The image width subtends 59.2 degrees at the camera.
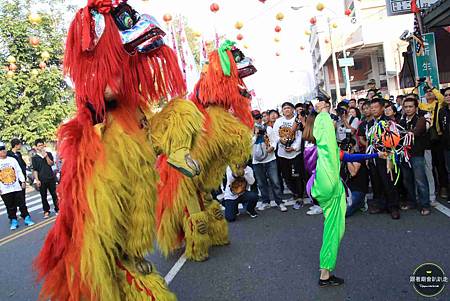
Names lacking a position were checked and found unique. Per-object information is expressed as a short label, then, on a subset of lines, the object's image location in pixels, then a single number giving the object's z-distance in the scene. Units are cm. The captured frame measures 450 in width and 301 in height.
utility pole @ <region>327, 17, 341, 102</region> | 2525
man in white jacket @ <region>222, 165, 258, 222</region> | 573
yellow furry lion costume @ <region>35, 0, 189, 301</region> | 222
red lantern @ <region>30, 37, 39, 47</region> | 1006
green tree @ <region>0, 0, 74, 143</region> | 1631
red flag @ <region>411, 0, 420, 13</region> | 783
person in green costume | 322
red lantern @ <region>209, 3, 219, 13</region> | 956
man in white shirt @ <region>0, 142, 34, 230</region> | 765
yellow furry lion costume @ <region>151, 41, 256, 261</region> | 423
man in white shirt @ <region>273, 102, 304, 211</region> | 653
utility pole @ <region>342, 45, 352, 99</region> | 2497
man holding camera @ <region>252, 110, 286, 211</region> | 653
